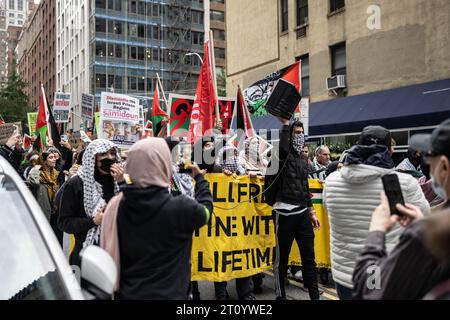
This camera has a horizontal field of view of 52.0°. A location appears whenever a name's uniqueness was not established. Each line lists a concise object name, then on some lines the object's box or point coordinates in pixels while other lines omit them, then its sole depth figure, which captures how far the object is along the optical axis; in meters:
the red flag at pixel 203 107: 7.43
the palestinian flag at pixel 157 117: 10.71
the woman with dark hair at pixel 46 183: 7.61
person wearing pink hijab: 2.74
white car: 2.31
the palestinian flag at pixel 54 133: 10.38
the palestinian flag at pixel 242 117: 8.02
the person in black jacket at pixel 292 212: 5.45
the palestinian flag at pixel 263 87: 8.06
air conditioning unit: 19.36
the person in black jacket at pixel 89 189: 4.14
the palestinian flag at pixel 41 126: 12.98
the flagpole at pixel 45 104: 12.30
